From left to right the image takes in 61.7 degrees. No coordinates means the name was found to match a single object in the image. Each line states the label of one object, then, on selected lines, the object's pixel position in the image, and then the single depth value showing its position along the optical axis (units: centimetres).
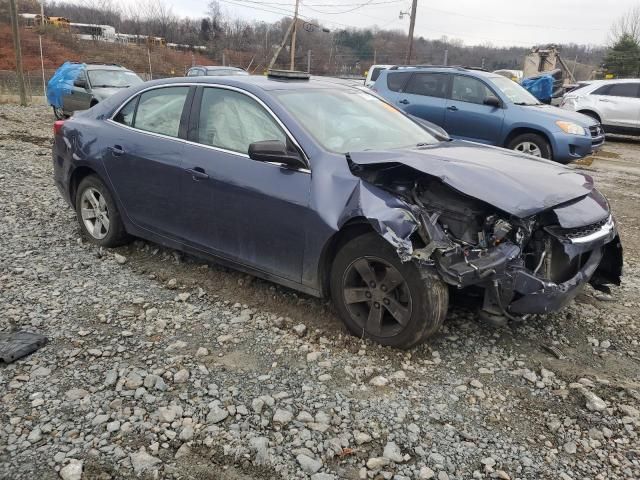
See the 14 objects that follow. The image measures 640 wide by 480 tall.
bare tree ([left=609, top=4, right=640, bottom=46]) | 3822
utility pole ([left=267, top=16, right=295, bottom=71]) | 3435
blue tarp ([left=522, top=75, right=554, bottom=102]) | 1852
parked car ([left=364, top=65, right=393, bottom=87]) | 1477
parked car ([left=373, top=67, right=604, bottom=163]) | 930
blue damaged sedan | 311
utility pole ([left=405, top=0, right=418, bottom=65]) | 3016
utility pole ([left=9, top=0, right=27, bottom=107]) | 1877
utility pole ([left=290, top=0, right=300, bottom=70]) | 3363
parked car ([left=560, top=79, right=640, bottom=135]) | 1489
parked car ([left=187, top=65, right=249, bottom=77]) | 1600
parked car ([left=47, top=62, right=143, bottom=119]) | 1367
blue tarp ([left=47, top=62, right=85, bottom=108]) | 1425
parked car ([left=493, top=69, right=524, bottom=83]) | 3219
